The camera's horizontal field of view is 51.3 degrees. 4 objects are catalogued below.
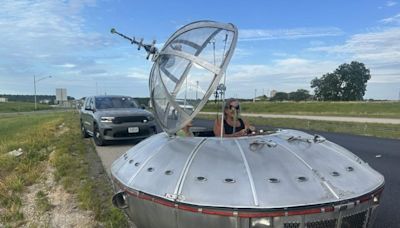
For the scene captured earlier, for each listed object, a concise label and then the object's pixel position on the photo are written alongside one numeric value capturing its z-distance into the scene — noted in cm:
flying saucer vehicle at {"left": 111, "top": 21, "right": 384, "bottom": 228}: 319
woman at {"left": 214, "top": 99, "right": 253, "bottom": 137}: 468
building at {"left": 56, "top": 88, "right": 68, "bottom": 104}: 7275
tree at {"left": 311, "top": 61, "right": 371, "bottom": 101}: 10188
